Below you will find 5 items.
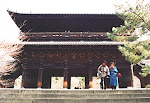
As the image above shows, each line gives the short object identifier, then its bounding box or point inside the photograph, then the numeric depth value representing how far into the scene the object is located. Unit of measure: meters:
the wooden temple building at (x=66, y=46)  10.78
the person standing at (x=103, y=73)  5.94
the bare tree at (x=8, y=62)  10.01
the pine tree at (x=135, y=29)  7.71
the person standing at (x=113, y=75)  6.16
